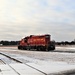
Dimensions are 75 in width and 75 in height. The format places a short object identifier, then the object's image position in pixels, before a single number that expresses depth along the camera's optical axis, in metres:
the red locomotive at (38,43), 21.80
